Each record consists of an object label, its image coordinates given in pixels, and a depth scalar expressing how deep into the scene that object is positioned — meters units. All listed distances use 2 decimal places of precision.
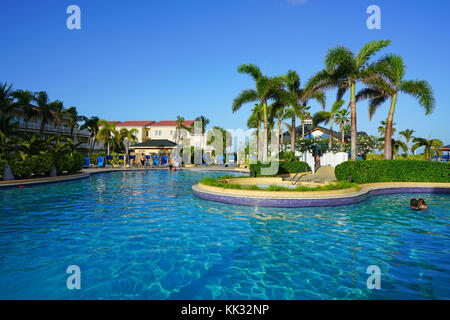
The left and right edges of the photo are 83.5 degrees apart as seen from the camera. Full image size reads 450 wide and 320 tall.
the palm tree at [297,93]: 22.97
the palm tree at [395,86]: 18.34
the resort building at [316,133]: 50.49
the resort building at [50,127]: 38.70
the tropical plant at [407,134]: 56.16
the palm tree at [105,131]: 46.97
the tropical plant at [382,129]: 53.64
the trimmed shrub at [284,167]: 19.17
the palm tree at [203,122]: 59.90
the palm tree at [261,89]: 21.05
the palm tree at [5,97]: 29.41
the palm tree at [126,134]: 49.44
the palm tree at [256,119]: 29.68
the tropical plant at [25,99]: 31.84
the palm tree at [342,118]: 49.80
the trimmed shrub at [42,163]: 18.12
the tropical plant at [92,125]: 46.10
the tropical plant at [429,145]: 28.66
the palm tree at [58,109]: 38.40
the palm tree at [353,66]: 17.97
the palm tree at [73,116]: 42.14
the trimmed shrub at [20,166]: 16.86
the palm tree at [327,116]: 40.19
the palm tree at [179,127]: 60.79
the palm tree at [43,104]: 34.59
